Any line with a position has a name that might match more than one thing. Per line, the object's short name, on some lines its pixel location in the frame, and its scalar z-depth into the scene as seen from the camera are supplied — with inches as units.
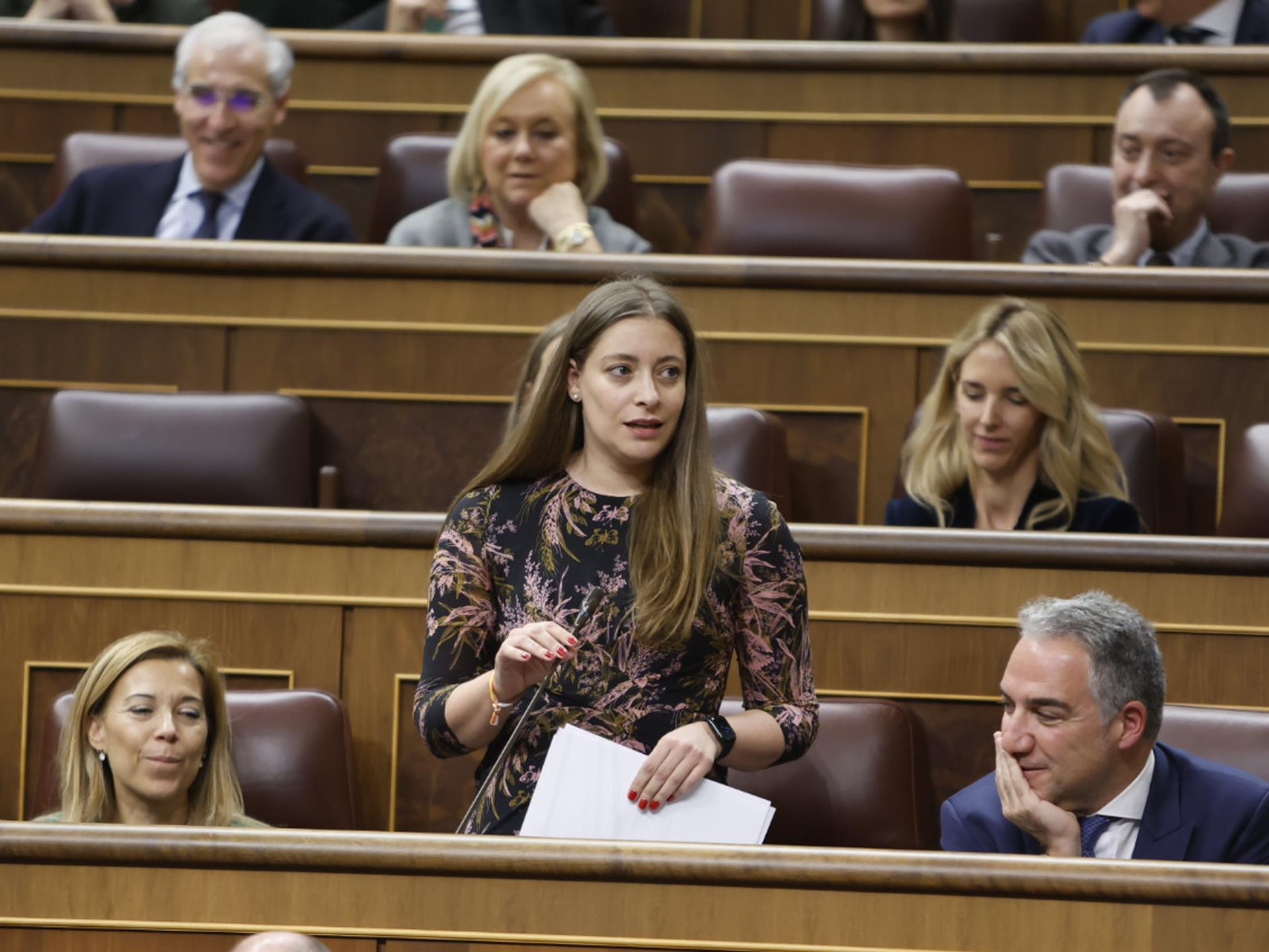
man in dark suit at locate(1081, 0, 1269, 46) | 513.1
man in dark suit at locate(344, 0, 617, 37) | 532.7
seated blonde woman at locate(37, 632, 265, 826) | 430.2
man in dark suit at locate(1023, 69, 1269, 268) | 476.9
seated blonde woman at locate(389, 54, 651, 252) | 478.3
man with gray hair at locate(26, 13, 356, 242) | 484.1
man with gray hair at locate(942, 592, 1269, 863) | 420.4
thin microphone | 412.1
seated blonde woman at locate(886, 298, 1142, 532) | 450.9
